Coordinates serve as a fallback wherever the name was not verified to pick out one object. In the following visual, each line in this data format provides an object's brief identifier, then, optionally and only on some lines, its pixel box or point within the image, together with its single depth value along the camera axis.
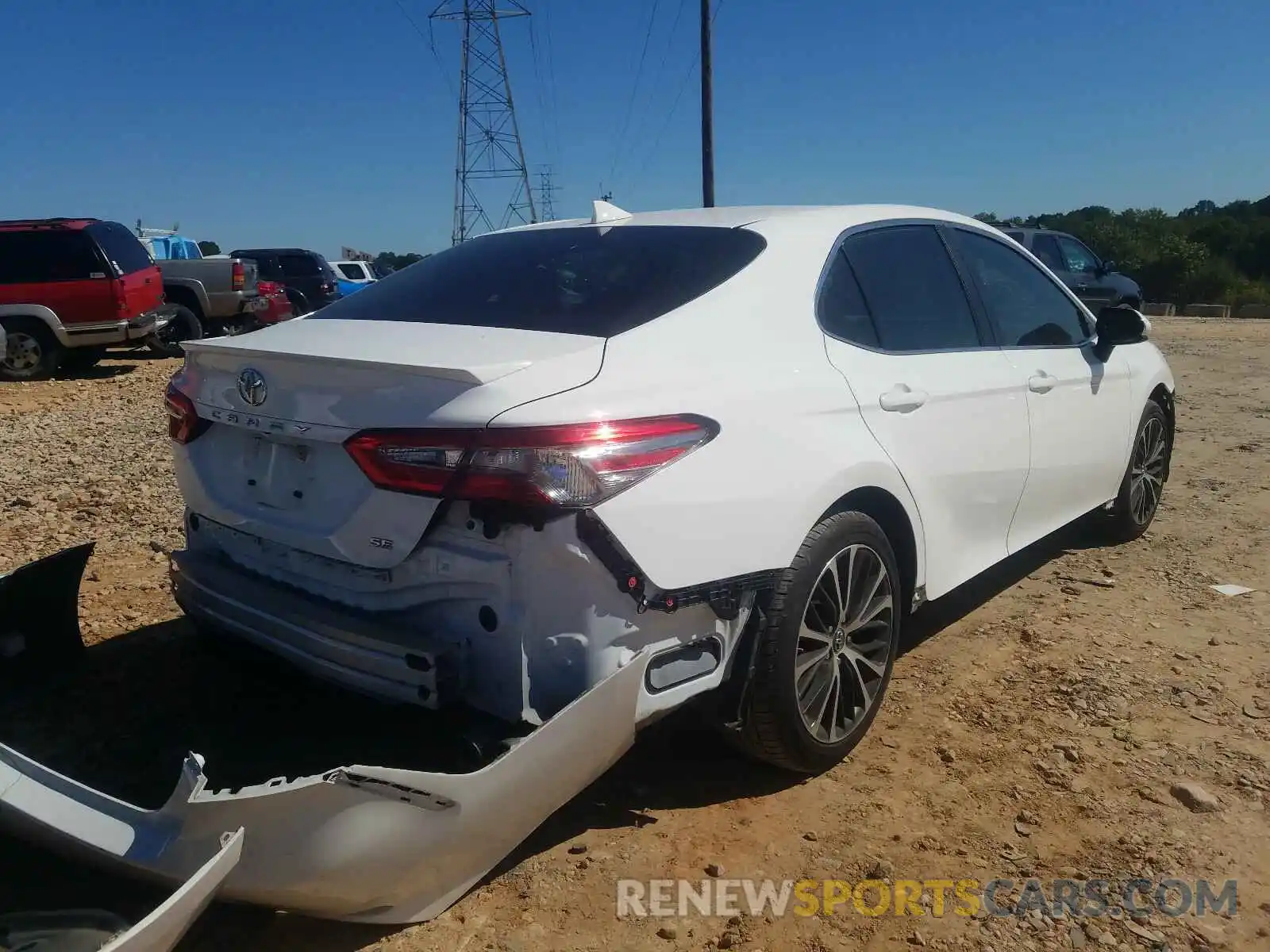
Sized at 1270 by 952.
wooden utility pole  19.33
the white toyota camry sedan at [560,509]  2.20
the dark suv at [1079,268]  15.84
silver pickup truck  14.88
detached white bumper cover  1.99
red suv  12.04
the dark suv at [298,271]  19.78
